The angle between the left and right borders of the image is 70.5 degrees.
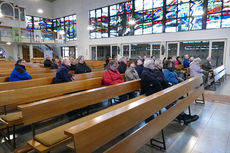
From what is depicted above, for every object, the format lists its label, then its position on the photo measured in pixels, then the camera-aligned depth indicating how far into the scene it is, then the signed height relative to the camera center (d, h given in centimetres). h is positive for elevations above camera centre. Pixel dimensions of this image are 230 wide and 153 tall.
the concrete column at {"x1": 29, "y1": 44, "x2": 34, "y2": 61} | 1452 +88
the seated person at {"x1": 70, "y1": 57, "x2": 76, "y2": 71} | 528 -13
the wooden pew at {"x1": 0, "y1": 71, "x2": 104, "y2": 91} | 282 -42
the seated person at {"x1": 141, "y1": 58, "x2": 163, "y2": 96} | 275 -32
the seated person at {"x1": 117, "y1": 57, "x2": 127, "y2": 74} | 461 -13
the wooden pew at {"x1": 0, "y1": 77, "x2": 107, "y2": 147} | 203 -48
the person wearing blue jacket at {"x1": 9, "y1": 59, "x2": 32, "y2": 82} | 337 -28
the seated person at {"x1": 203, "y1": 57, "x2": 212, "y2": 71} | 657 -17
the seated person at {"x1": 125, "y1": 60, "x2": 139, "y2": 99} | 355 -29
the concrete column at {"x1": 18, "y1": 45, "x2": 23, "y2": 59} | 1462 +98
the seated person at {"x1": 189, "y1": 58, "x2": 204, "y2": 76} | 502 -22
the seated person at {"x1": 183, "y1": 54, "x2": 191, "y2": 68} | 714 -9
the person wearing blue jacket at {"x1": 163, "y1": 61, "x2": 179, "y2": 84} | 360 -29
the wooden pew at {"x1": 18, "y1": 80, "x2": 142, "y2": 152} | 151 -55
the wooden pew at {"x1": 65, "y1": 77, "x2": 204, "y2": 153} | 109 -53
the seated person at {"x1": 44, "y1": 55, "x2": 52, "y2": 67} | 693 -5
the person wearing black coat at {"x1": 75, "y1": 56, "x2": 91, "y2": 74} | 473 -18
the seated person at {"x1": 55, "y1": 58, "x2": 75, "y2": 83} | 326 -28
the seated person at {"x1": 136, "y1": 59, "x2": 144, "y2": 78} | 413 -17
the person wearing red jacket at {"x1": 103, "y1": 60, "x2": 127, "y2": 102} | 332 -31
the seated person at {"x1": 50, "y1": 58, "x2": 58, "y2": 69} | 613 -19
